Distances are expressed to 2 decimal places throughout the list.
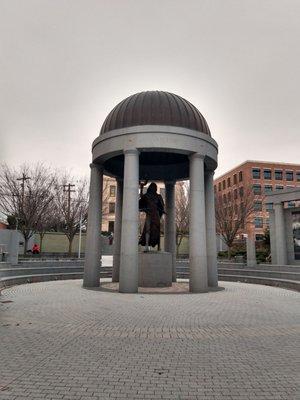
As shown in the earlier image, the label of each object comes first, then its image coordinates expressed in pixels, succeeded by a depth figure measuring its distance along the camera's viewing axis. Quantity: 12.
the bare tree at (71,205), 39.66
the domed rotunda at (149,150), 15.02
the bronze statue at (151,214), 18.16
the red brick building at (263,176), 79.63
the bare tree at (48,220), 38.09
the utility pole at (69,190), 40.08
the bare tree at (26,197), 33.06
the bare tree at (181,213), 44.75
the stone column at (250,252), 27.22
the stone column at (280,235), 30.02
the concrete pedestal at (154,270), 16.48
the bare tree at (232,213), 38.31
